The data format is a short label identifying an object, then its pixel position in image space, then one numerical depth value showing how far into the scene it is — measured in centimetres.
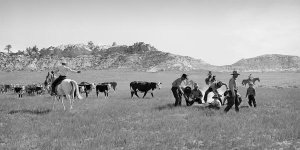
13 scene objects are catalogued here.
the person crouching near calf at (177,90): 1773
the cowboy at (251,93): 1716
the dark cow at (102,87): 2892
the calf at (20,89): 3062
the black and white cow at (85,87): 2941
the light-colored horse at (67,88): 1627
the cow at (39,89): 3269
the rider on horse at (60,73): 1625
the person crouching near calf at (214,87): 1719
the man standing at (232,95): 1478
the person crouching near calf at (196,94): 1839
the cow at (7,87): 4012
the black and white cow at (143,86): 2728
